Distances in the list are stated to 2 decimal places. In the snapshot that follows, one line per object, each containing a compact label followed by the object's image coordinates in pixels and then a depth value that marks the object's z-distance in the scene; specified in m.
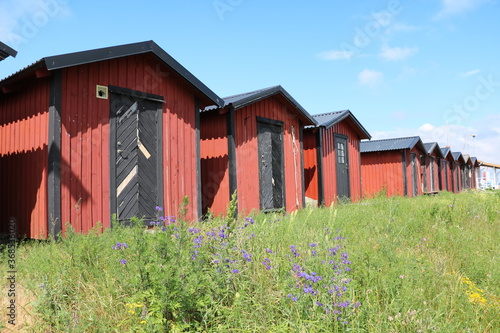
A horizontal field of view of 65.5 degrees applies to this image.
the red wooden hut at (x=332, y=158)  13.44
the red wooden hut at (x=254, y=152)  9.70
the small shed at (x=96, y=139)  6.34
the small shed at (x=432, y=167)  23.00
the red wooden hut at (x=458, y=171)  30.38
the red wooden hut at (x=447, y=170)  27.18
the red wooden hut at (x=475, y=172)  37.22
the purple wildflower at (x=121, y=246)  3.68
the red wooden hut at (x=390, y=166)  19.03
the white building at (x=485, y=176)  40.25
